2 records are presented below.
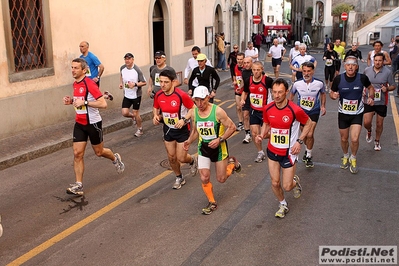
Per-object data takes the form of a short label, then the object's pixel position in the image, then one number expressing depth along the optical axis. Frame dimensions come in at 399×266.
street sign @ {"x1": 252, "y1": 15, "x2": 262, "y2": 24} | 38.19
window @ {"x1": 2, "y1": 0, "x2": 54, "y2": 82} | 10.29
